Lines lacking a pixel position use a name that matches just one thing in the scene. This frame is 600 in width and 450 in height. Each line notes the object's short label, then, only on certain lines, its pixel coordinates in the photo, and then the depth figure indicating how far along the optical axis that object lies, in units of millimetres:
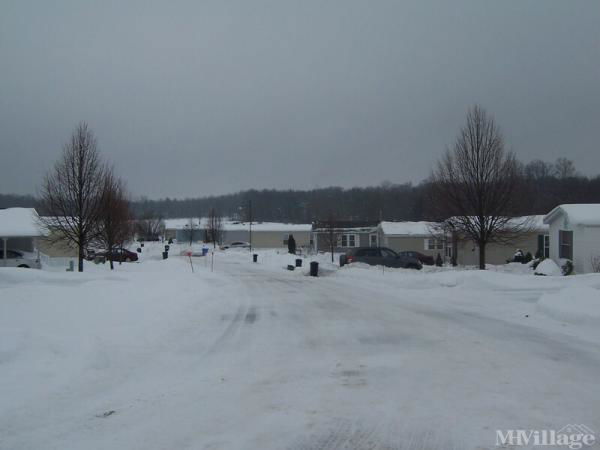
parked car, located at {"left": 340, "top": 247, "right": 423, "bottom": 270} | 32125
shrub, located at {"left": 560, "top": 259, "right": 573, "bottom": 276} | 24328
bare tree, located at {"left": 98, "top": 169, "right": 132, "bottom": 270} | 28375
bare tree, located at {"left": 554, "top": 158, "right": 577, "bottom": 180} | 106375
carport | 32438
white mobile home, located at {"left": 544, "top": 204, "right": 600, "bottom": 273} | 23250
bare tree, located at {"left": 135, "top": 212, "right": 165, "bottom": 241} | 91250
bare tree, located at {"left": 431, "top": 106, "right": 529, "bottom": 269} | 25234
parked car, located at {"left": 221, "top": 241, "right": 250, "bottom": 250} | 72488
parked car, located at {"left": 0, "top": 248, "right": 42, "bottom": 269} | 31172
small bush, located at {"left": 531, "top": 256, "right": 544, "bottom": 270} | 28197
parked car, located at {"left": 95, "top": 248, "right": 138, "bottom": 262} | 41912
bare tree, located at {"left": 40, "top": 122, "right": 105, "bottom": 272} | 25531
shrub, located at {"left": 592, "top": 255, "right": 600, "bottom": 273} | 22344
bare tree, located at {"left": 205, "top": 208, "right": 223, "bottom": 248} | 80500
